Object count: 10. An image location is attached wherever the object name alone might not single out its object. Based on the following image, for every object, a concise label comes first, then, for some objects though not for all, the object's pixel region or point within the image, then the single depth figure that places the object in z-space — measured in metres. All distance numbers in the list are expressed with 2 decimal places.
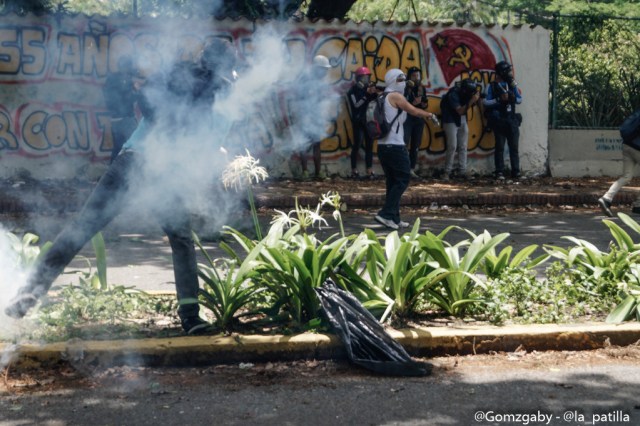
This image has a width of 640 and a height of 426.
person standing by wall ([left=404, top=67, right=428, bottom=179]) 16.03
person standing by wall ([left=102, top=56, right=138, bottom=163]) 14.41
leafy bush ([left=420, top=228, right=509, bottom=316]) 6.13
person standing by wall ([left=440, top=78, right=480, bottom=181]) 16.45
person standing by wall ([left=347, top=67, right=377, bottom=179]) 15.47
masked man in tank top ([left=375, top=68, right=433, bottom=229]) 10.48
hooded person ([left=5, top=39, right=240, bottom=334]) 5.61
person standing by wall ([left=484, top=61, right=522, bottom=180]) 16.58
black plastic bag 5.27
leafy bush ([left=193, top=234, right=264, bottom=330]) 5.78
